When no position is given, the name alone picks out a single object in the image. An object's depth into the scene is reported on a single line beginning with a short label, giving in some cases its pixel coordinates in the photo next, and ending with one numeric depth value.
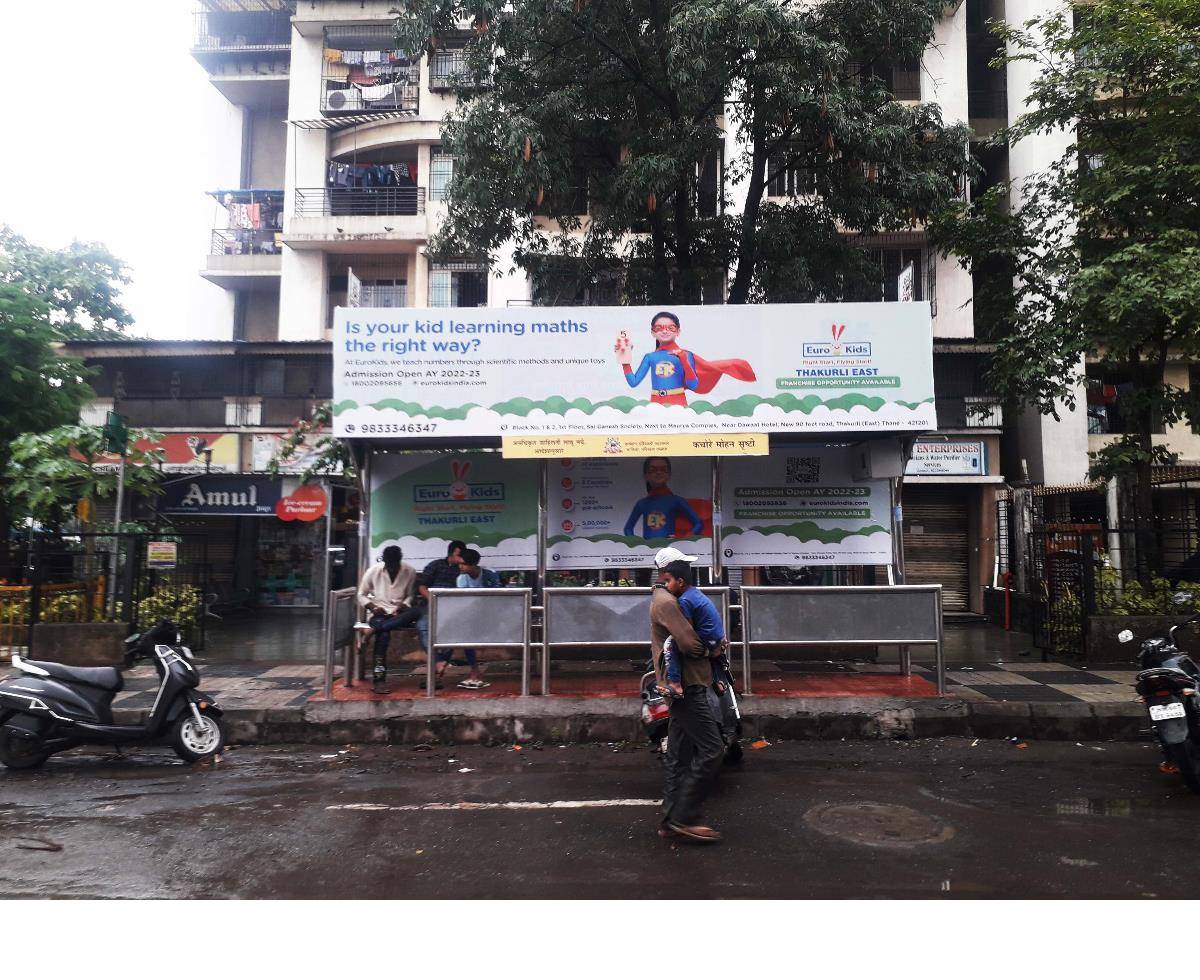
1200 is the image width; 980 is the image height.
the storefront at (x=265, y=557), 19.58
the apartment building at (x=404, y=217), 18.50
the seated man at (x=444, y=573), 9.36
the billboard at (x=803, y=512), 9.80
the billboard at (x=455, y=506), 9.90
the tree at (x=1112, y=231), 10.28
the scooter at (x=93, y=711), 6.73
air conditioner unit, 20.47
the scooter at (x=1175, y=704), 5.65
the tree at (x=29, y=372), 13.56
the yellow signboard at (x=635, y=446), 8.52
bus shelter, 8.27
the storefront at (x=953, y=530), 18.33
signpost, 11.18
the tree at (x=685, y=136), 10.68
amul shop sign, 18.12
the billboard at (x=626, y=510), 9.88
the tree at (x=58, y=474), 11.62
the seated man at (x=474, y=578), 9.02
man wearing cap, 4.83
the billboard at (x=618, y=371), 8.68
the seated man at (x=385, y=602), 8.78
